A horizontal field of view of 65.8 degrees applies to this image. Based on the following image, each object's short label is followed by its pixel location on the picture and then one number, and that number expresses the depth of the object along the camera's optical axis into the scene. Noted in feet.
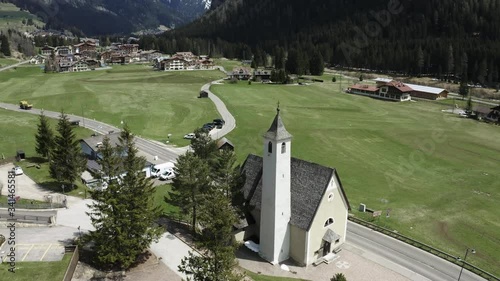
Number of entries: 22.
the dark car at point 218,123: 309.63
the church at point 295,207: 127.85
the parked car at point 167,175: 207.92
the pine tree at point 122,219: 114.93
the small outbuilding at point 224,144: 229.86
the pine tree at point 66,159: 179.01
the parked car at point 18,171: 200.34
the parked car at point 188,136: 285.17
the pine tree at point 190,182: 136.67
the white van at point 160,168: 209.46
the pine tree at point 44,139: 220.43
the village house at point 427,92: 477.36
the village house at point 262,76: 582.35
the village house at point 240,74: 583.99
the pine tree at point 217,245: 92.38
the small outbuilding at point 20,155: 223.92
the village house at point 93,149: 210.53
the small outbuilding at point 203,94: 435.53
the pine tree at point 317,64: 645.92
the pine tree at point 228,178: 135.85
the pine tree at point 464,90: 469.16
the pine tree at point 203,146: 160.45
